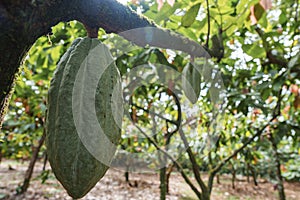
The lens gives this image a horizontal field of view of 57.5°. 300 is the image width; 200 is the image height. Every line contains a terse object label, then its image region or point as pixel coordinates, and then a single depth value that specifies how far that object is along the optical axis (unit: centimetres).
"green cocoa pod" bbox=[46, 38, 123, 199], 44
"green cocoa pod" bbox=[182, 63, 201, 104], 90
